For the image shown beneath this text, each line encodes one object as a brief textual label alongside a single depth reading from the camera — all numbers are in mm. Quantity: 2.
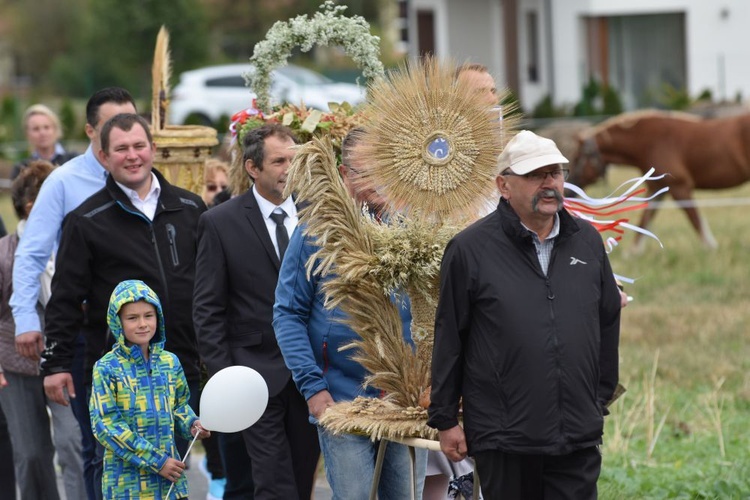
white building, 73875
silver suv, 66250
